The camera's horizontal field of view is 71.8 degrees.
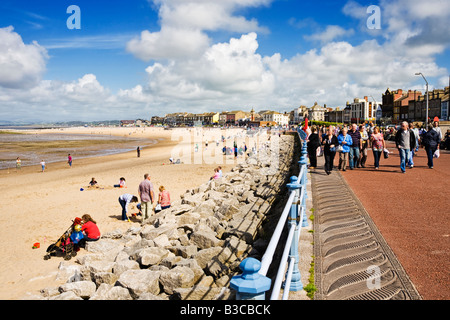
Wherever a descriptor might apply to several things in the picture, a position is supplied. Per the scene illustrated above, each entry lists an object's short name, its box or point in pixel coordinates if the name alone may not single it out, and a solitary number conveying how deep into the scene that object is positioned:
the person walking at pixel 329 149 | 10.39
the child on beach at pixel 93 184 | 18.92
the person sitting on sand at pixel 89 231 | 9.05
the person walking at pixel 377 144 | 11.22
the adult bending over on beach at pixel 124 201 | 11.66
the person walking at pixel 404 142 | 10.63
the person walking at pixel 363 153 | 11.55
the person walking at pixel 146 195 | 11.14
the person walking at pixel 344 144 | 10.56
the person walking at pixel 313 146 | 11.14
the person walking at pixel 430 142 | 11.36
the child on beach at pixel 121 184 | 18.14
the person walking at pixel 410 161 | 11.19
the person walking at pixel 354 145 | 11.12
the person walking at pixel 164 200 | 11.96
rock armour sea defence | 5.54
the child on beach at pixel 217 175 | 16.90
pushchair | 8.46
